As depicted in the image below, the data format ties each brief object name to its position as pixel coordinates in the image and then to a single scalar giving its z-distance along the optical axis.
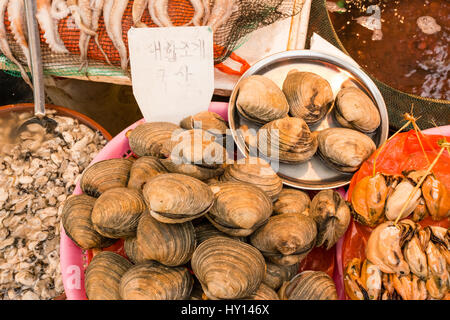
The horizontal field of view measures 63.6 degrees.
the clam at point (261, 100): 1.16
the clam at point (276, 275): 1.03
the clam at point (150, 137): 1.19
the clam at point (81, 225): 1.06
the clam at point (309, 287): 0.96
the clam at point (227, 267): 0.87
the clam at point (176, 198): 0.88
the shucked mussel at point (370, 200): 1.06
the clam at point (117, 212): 0.97
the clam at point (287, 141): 1.13
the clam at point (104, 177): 1.14
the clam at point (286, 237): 0.97
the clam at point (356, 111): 1.21
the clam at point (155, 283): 0.90
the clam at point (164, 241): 0.92
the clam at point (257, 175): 1.08
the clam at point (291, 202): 1.10
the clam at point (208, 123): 1.24
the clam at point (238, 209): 0.95
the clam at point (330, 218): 1.04
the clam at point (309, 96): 1.21
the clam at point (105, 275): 0.98
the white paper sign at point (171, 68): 1.31
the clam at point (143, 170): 1.08
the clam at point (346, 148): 1.17
